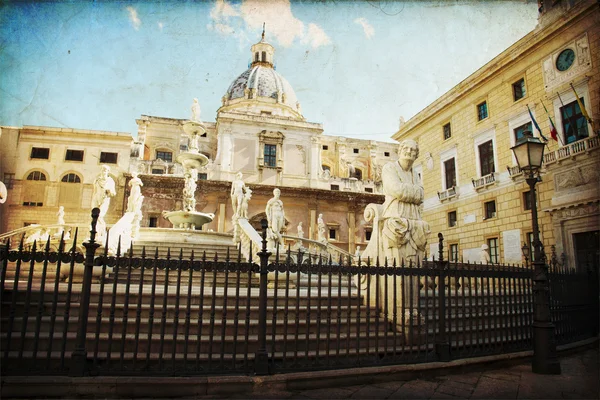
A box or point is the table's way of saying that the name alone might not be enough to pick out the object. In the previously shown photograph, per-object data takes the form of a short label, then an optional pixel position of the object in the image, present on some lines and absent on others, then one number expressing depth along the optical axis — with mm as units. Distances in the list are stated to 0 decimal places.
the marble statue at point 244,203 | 16062
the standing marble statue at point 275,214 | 14844
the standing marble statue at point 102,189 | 13234
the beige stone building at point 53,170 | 28891
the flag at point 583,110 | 15311
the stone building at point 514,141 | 15906
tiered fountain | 17594
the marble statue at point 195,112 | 20109
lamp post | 5590
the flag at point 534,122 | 17620
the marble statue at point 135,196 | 15094
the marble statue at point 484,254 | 16541
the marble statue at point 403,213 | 6168
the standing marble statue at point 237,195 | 16203
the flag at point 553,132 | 17094
